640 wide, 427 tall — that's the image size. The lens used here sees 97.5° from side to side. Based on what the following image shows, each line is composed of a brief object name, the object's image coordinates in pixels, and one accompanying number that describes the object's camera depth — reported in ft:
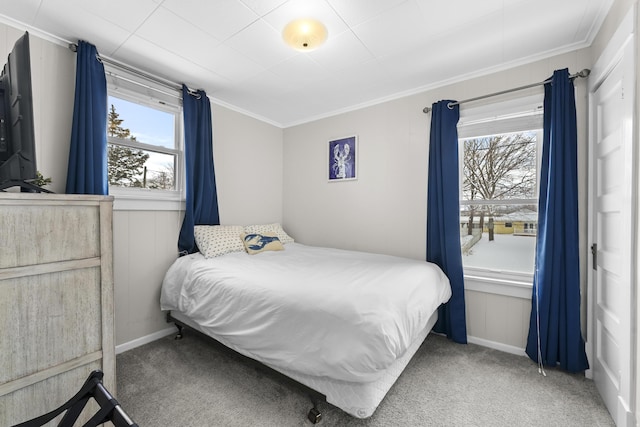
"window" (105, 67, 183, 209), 7.82
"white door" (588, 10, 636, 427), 4.53
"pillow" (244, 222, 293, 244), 10.46
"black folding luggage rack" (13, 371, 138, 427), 2.87
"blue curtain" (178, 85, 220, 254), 8.81
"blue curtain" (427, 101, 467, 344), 8.11
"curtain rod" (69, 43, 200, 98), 7.04
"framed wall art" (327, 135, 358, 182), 10.55
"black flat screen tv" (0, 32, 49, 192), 3.94
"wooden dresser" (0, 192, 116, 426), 3.72
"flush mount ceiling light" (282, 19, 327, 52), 5.62
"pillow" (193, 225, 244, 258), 8.55
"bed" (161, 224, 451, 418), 4.51
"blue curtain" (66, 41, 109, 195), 6.56
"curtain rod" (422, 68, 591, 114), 6.48
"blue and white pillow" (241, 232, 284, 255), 9.25
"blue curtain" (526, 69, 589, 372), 6.51
